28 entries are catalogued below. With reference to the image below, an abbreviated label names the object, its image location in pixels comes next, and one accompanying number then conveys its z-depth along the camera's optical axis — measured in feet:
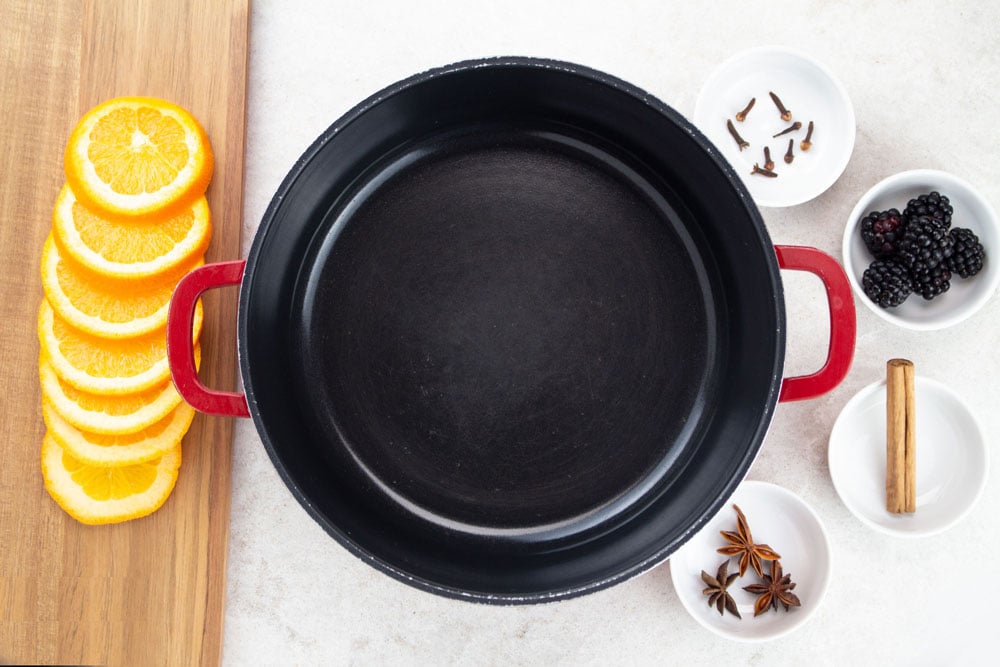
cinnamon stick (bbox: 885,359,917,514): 3.59
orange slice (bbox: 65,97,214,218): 3.46
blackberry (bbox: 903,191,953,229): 3.59
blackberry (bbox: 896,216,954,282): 3.52
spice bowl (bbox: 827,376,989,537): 3.72
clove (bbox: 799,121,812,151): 3.82
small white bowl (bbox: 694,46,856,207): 3.77
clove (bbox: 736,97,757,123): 3.82
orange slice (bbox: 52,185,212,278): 3.46
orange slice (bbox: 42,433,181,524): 3.68
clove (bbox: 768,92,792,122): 3.83
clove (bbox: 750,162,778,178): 3.77
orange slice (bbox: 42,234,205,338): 3.50
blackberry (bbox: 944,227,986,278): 3.57
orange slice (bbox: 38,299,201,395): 3.50
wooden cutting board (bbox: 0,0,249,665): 3.73
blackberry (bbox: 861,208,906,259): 3.60
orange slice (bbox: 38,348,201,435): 3.53
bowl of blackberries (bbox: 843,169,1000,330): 3.55
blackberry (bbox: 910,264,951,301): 3.55
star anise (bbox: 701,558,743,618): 3.71
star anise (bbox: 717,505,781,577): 3.70
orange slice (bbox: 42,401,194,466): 3.60
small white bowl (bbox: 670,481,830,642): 3.70
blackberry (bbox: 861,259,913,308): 3.54
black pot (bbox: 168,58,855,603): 3.42
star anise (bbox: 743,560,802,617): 3.72
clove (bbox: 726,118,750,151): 3.83
